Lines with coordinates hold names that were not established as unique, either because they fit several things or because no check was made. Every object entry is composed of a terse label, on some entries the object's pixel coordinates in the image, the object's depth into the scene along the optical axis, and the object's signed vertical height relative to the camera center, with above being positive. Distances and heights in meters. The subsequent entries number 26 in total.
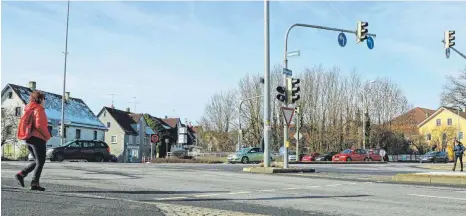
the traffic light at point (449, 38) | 23.48 +5.02
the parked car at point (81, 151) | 30.06 -0.71
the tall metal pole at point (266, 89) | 19.23 +2.06
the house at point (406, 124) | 71.75 +2.66
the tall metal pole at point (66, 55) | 45.47 +8.19
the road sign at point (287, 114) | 18.95 +1.06
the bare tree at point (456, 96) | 56.34 +5.46
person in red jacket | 8.62 +0.07
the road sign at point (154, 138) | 39.47 +0.19
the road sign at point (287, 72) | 19.67 +2.82
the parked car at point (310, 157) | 50.21 -1.65
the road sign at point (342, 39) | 21.77 +4.58
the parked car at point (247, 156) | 36.06 -1.13
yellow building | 83.88 +2.87
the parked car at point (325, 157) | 49.41 -1.61
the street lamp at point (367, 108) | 66.03 +4.50
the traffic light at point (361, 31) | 21.47 +4.86
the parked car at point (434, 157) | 53.84 -1.72
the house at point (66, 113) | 58.53 +3.53
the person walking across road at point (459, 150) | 23.73 -0.40
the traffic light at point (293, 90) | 19.17 +2.02
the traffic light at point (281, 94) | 19.20 +1.87
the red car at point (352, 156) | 43.91 -1.32
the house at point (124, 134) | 80.38 +1.04
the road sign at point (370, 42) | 21.80 +4.43
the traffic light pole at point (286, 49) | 19.28 +3.76
